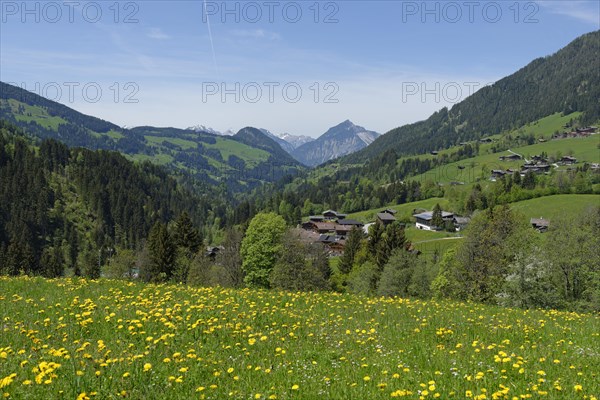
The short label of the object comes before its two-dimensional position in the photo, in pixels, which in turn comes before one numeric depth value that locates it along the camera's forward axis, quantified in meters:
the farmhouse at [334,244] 169.12
